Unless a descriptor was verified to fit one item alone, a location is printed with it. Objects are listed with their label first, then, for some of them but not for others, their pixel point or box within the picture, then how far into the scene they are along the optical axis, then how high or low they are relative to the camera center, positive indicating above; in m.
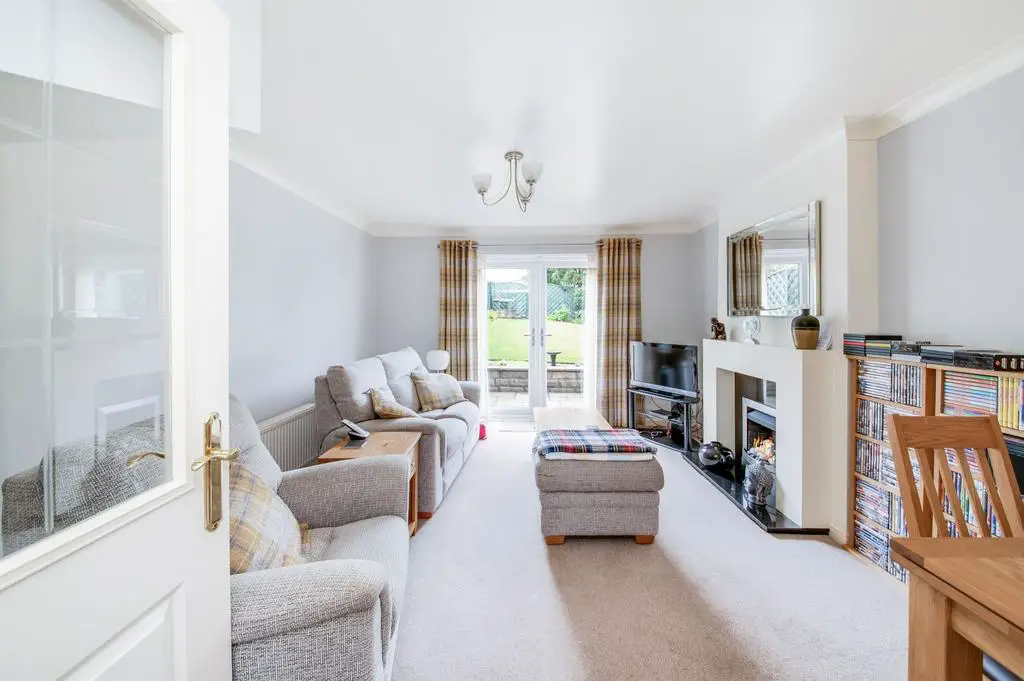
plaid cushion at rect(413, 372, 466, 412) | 4.02 -0.50
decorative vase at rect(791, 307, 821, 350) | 2.62 +0.04
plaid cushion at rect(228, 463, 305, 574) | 1.22 -0.59
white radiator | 3.00 -0.74
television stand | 4.21 -0.84
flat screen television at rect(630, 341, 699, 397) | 4.20 -0.32
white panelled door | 0.59 +0.01
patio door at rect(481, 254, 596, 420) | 5.30 +0.09
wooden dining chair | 1.30 -0.40
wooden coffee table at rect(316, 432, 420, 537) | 2.36 -0.64
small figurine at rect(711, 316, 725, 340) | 3.93 +0.09
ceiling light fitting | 2.65 +1.07
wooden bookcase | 2.01 -0.69
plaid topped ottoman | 2.44 -0.87
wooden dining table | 0.87 -0.57
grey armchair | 1.01 -0.71
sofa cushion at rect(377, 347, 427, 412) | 3.83 -0.35
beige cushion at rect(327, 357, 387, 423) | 3.06 -0.39
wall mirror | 2.74 +0.54
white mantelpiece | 2.58 -0.57
